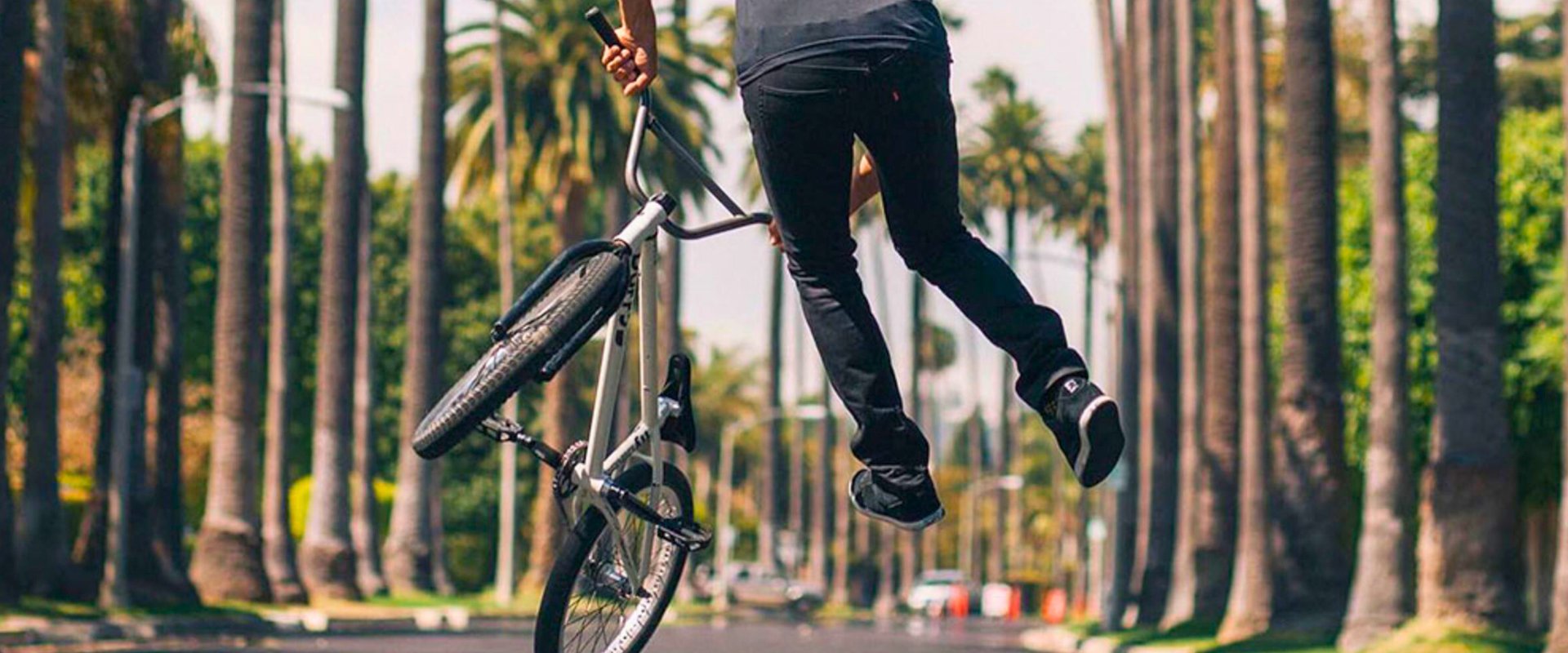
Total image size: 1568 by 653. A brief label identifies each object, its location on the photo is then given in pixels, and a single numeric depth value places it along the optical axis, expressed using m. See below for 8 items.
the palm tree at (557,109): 61.44
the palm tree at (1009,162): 104.75
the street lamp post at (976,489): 122.56
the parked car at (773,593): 82.69
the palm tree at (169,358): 36.69
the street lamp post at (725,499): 80.12
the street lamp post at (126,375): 34.66
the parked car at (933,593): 104.25
